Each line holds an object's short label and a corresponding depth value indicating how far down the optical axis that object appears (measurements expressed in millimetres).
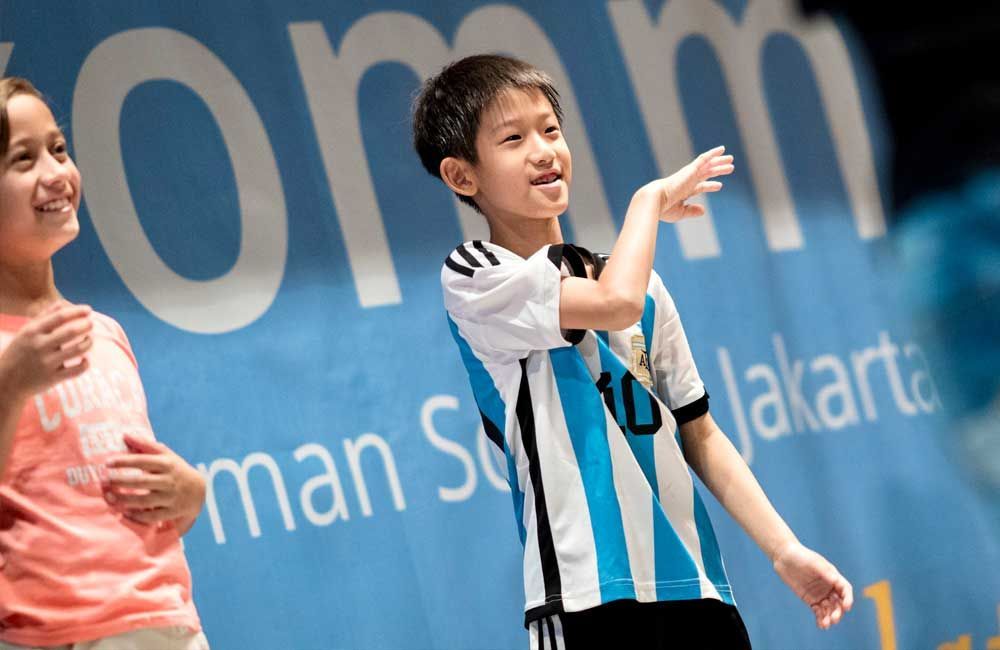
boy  7220
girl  7031
